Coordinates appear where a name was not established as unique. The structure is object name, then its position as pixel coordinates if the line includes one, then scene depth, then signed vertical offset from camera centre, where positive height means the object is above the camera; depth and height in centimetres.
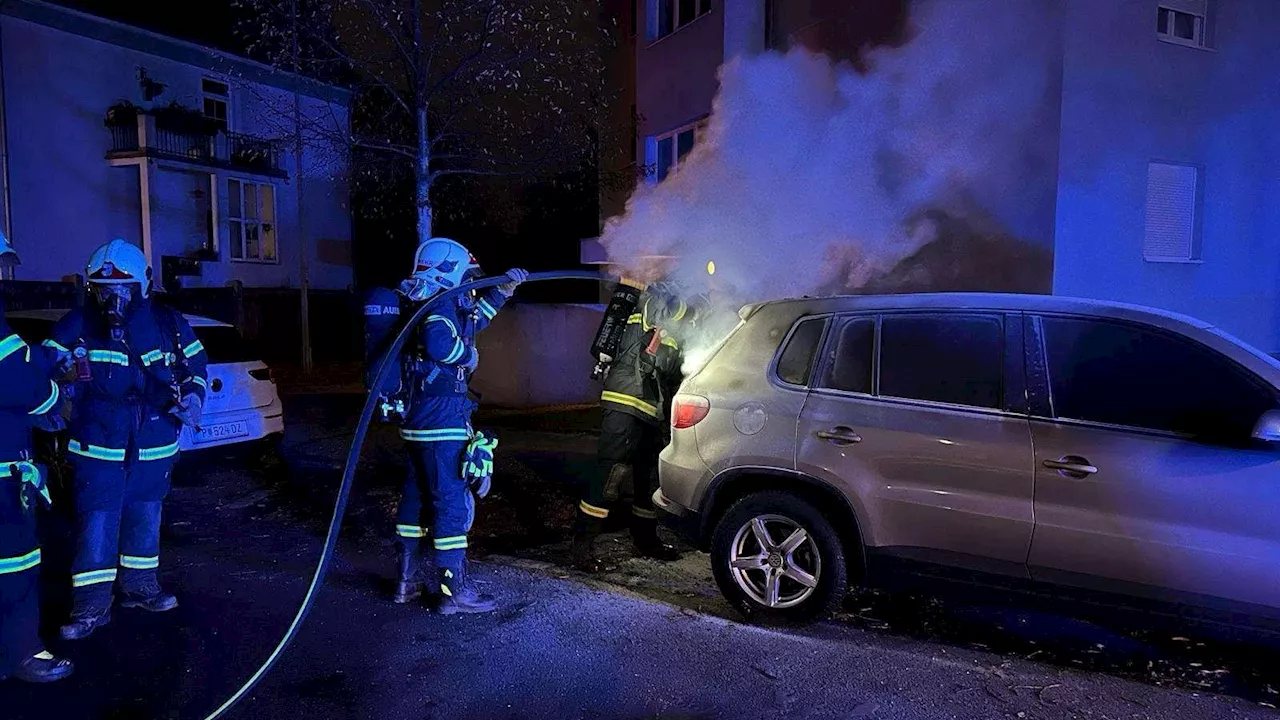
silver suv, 360 -70
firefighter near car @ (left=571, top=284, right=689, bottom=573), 582 -73
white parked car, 759 -91
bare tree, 1190 +310
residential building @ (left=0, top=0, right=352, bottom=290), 1730 +297
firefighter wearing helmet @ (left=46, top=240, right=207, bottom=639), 431 -65
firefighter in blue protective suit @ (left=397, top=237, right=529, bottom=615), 452 -68
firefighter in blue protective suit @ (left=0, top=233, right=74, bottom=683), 366 -92
